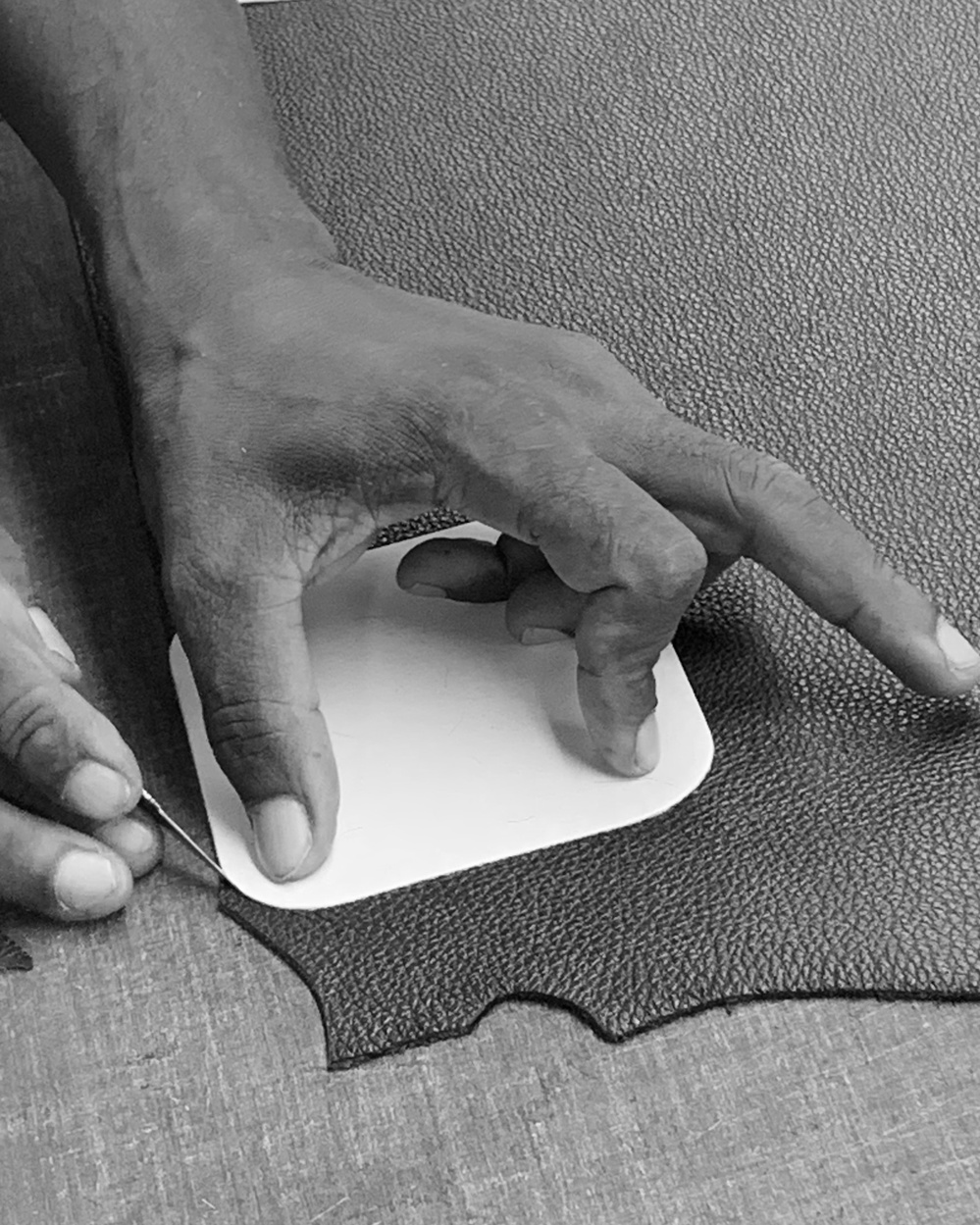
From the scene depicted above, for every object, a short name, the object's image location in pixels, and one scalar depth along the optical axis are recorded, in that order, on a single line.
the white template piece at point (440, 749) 0.60
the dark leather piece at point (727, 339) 0.57
